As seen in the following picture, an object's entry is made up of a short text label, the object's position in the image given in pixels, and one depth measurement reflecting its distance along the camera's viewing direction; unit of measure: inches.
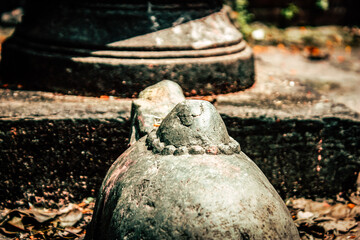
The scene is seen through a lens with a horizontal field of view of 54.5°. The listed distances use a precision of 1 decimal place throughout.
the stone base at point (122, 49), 96.1
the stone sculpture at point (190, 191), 43.1
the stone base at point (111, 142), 85.8
